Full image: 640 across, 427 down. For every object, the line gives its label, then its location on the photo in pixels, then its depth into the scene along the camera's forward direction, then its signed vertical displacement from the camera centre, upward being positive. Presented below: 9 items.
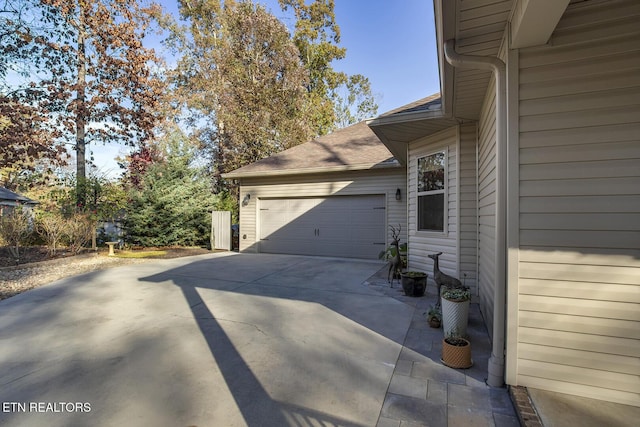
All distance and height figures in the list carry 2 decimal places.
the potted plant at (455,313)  3.01 -0.97
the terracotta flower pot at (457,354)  2.61 -1.18
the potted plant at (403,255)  6.34 -0.88
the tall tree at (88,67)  11.98 +6.05
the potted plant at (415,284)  4.73 -1.07
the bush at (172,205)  10.48 +0.27
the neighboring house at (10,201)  11.20 +0.46
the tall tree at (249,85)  15.68 +6.47
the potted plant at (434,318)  3.49 -1.17
